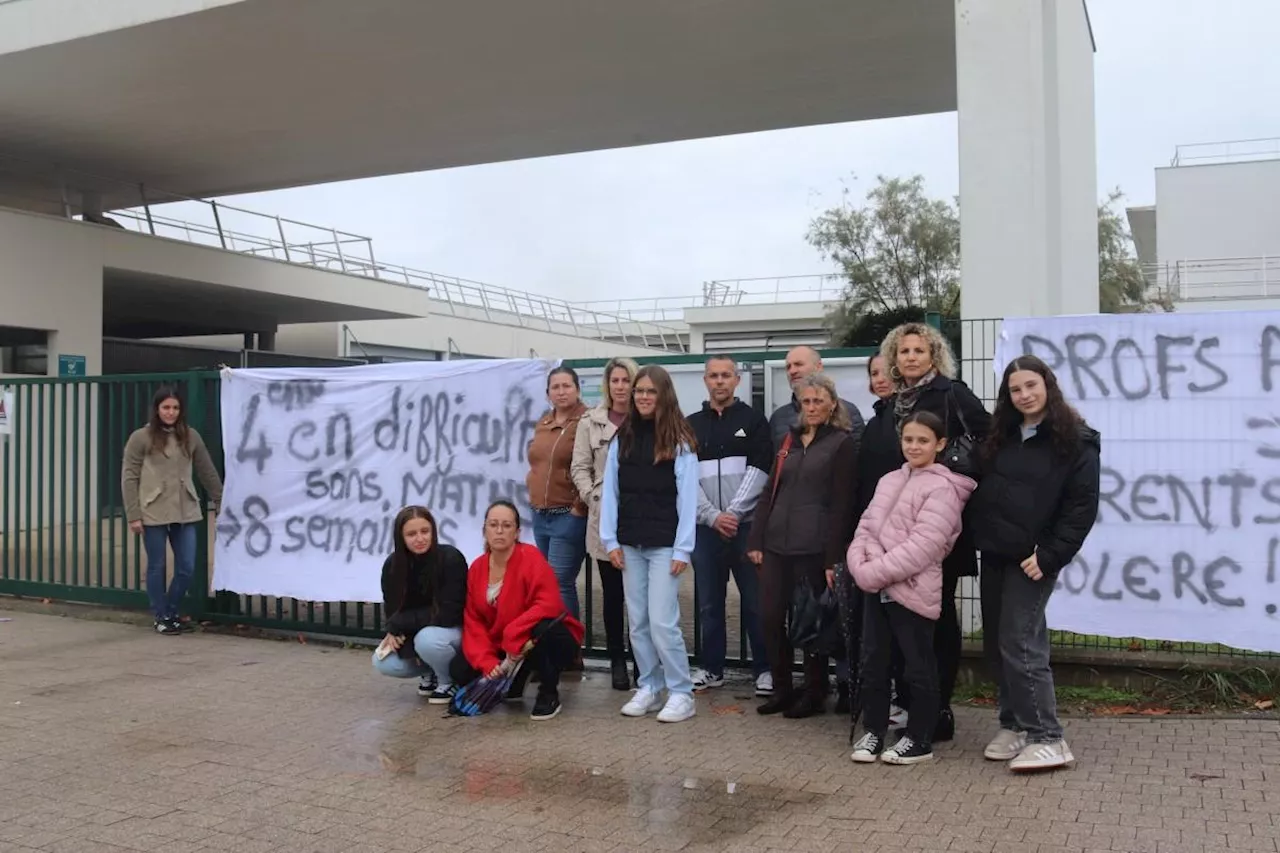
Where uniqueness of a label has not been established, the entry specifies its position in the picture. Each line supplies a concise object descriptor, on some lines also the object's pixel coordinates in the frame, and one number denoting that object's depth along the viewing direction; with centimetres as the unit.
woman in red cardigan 583
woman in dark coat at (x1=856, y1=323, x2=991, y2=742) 504
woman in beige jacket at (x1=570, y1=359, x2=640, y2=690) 614
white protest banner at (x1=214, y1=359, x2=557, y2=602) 727
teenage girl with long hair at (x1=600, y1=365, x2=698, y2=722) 573
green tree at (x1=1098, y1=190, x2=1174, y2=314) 2902
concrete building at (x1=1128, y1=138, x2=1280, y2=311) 3456
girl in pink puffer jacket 481
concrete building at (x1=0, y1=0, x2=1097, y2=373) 788
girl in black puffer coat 461
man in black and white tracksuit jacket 598
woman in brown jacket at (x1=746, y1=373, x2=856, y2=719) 532
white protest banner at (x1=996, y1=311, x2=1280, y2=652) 570
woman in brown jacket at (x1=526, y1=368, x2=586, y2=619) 645
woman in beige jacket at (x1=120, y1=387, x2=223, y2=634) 812
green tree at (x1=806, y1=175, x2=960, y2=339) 3155
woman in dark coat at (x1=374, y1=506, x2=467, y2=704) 601
